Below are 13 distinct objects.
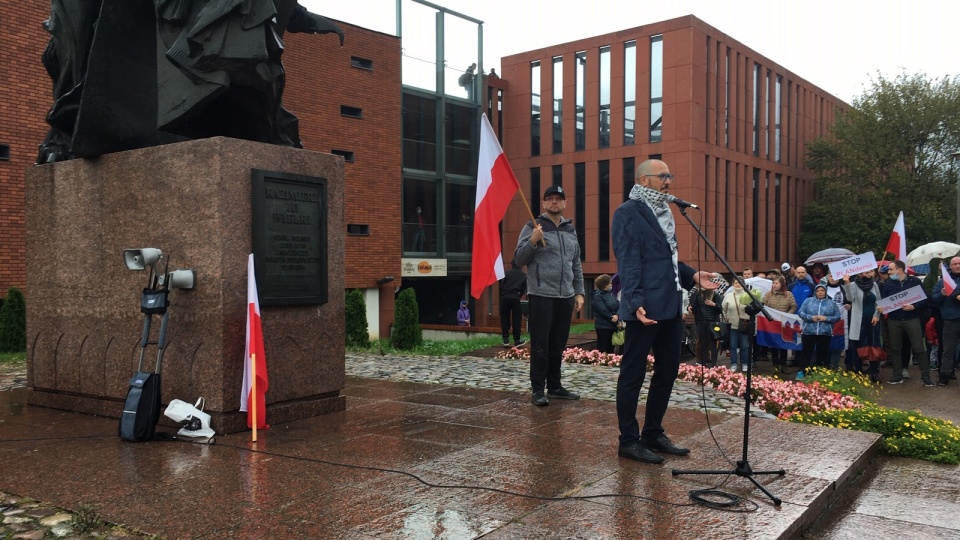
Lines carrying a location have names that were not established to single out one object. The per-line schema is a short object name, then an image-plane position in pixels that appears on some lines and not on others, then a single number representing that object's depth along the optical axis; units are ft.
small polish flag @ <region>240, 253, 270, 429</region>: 19.03
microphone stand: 14.98
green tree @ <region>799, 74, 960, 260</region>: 134.00
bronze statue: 20.13
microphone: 16.14
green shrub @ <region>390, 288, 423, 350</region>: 58.90
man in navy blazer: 17.07
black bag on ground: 18.61
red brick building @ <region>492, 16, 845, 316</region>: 126.11
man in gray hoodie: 24.75
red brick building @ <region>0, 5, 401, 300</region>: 89.92
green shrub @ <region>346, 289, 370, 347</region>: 62.34
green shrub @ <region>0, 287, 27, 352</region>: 52.80
